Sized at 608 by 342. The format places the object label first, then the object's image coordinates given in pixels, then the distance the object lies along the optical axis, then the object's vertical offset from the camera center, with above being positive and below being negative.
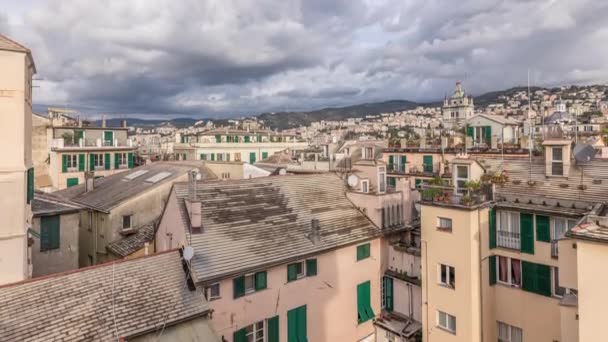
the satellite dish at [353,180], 24.30 -0.39
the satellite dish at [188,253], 14.42 -3.02
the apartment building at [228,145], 60.31 +5.17
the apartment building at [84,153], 40.09 +2.74
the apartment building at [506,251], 16.05 -3.65
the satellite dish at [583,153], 17.83 +0.90
